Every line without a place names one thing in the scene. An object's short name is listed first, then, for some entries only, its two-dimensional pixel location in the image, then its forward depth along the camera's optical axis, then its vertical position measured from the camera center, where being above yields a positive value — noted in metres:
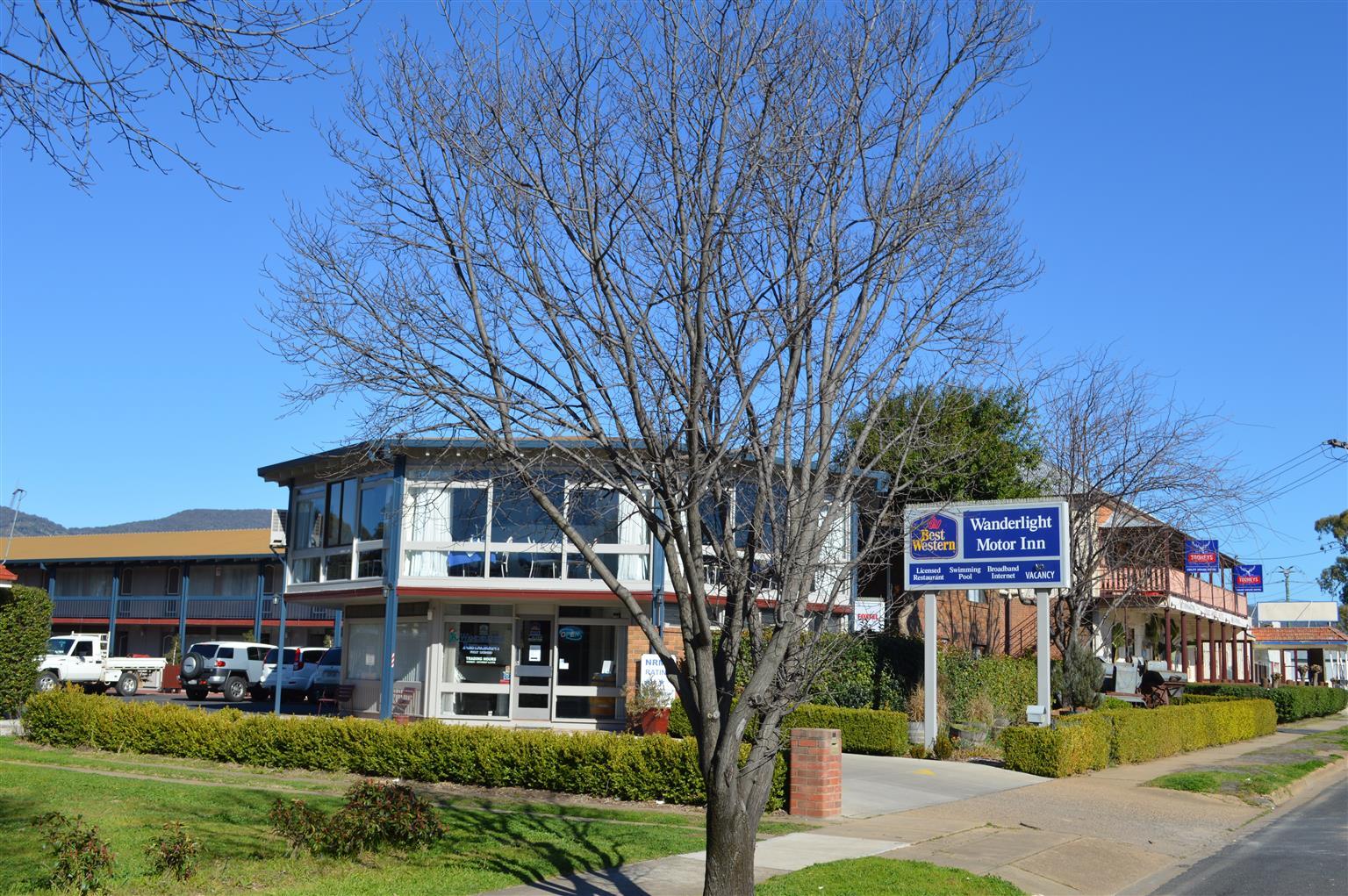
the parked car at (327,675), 36.47 -1.41
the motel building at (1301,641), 63.22 +0.66
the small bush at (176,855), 9.50 -1.76
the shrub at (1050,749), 19.66 -1.60
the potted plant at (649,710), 22.55 -1.33
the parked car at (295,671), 36.56 -1.32
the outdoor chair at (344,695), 27.06 -1.45
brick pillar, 14.29 -1.51
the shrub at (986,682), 23.81 -0.72
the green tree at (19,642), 24.89 -0.49
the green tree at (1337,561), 84.50 +6.61
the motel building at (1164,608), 31.81 +1.43
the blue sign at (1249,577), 51.22 +3.04
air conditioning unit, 28.73 +2.14
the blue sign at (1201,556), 36.81 +2.78
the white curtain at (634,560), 24.70 +1.47
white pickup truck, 36.59 -1.39
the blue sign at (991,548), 21.81 +1.70
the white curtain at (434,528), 24.65 +1.97
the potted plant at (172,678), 41.81 -1.85
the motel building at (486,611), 24.53 +0.41
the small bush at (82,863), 9.00 -1.74
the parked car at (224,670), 35.84 -1.31
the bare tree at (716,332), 7.67 +1.92
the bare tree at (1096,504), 28.48 +3.34
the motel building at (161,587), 50.50 +1.46
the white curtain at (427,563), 24.98 +1.29
